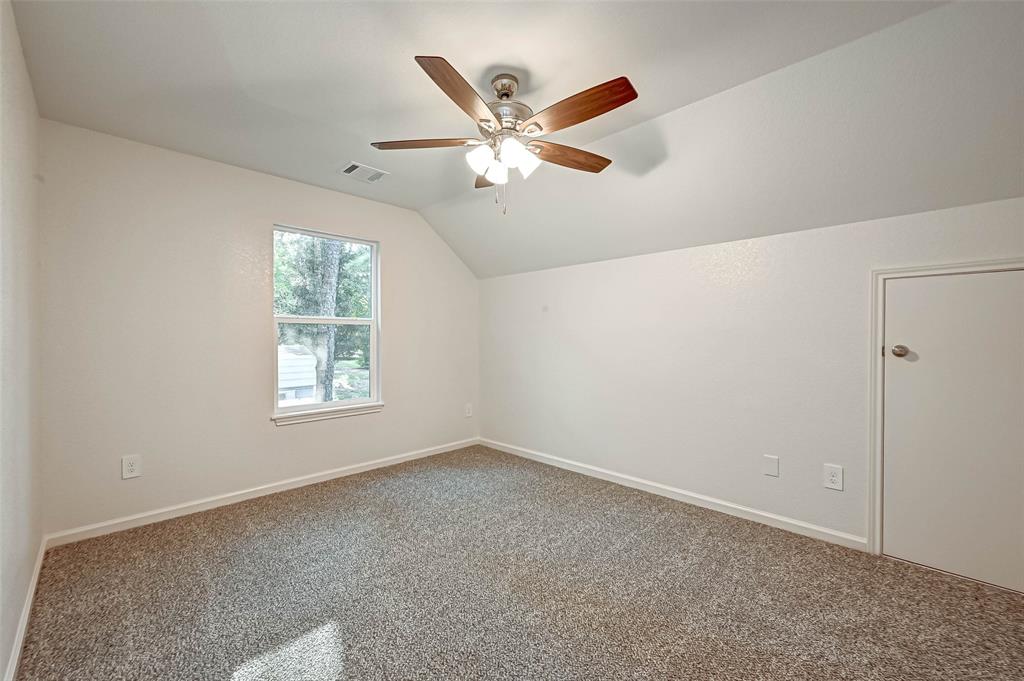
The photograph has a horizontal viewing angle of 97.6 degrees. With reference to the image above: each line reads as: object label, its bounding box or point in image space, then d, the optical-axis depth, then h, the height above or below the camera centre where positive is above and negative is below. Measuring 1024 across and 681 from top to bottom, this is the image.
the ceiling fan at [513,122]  1.60 +0.88
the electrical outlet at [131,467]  2.69 -0.77
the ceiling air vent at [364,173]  3.13 +1.19
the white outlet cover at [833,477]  2.50 -0.80
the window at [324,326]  3.43 +0.10
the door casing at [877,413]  2.37 -0.42
